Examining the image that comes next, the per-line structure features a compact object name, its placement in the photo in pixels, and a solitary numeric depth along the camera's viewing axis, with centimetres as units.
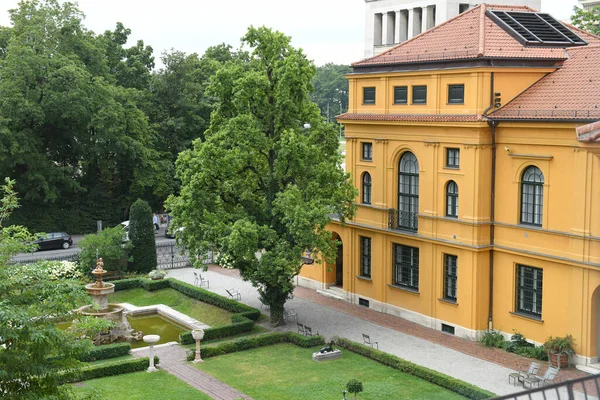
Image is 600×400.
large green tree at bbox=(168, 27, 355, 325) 3416
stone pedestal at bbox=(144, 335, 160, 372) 3073
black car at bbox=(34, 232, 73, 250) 5591
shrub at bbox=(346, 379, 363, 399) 2594
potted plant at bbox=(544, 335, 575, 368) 3007
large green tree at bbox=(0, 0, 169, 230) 5559
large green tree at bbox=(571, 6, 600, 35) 5478
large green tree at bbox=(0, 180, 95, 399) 1689
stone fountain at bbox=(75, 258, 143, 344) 3531
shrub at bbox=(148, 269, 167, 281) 4619
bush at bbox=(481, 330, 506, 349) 3290
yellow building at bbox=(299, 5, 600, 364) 3062
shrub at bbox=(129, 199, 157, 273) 4803
